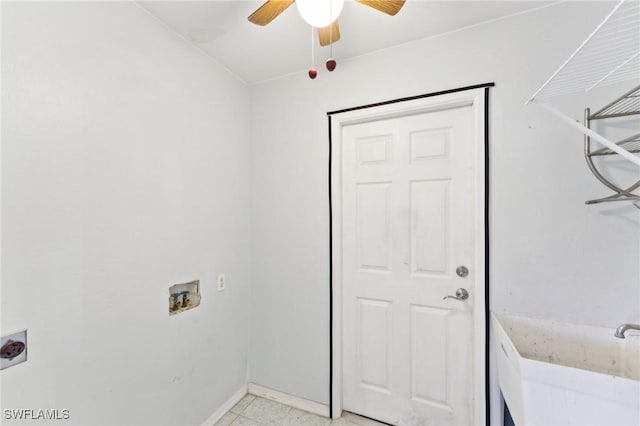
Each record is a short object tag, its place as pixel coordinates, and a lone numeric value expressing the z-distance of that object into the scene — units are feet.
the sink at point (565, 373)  2.90
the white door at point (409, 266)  5.18
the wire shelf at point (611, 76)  3.05
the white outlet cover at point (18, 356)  3.06
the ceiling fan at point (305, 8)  3.56
